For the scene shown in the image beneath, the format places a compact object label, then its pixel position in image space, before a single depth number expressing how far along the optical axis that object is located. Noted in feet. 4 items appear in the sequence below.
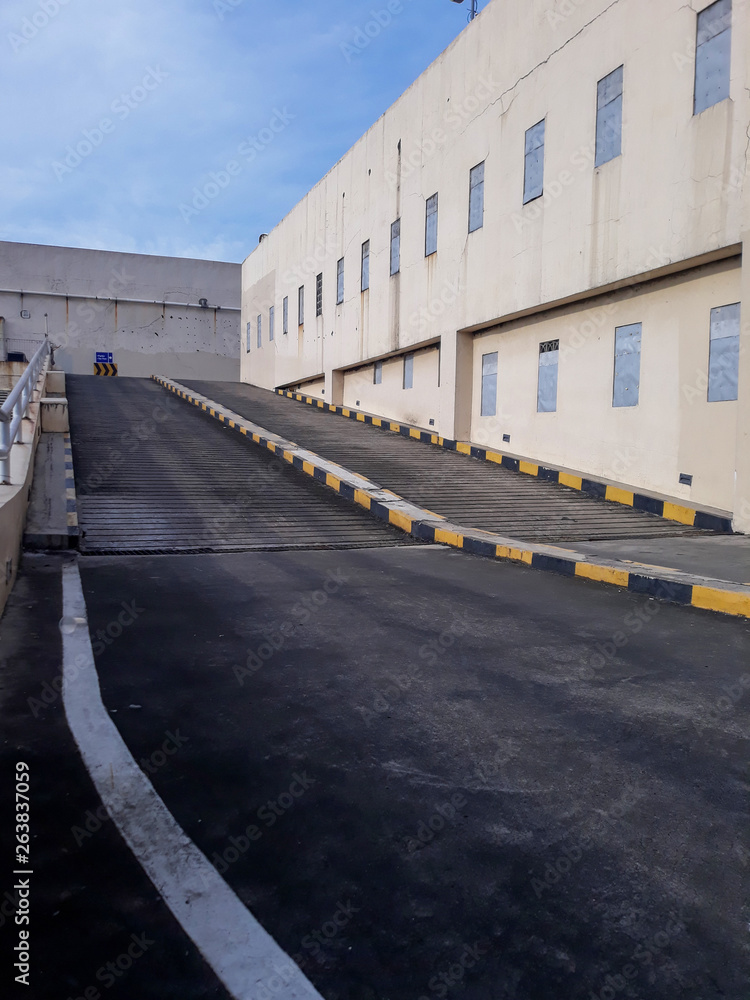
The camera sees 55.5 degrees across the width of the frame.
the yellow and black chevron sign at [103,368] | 110.42
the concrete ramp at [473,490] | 29.40
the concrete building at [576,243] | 30.09
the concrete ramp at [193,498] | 25.22
